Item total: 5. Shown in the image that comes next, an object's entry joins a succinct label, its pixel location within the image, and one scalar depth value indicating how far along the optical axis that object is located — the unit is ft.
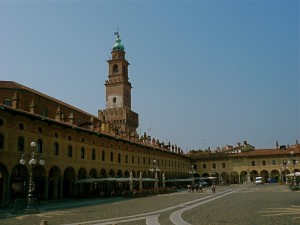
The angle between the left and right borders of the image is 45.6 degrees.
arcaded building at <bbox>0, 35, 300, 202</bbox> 95.71
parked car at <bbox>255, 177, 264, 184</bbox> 245.24
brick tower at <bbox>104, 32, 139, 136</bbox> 272.10
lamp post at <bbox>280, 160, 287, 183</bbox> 261.44
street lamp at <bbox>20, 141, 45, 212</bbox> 70.11
